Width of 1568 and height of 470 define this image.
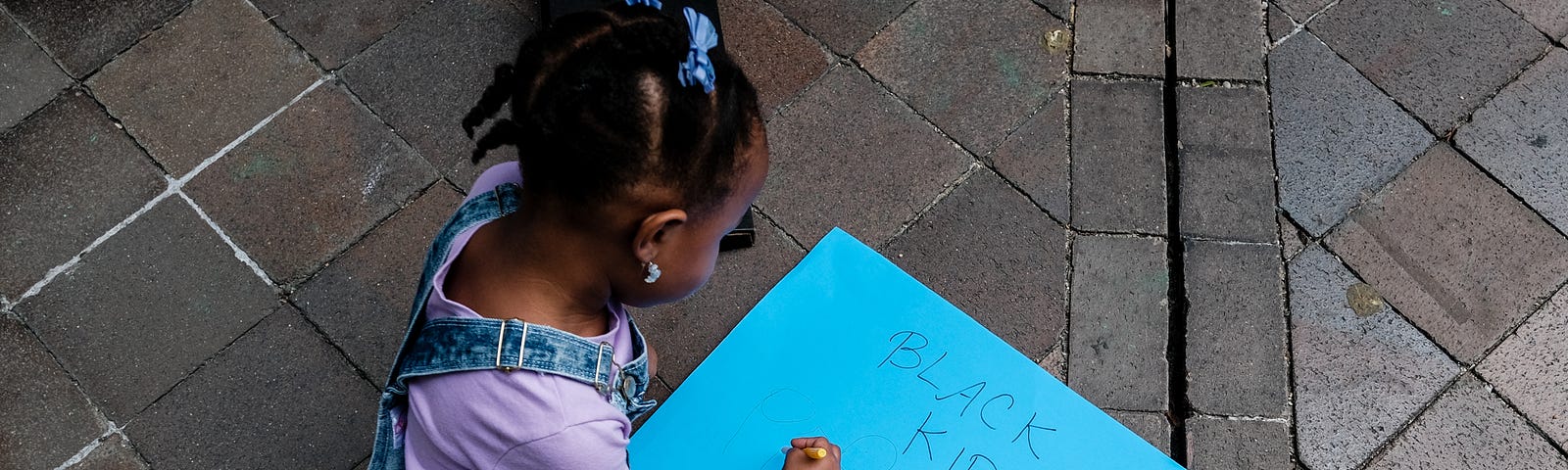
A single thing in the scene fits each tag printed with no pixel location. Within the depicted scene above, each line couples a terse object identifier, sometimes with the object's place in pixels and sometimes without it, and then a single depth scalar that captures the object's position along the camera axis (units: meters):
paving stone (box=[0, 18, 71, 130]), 1.74
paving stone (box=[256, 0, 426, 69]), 1.79
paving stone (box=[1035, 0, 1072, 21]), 1.84
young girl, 0.86
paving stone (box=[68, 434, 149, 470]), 1.52
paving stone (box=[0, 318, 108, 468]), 1.52
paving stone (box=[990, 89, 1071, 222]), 1.68
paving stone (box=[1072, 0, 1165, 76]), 1.78
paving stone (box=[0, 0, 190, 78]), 1.78
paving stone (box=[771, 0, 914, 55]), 1.82
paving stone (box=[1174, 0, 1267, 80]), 1.77
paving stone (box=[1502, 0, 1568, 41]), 1.81
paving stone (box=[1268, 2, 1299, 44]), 1.81
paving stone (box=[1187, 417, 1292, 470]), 1.51
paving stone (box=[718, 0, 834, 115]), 1.78
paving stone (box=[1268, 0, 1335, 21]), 1.83
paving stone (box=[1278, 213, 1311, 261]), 1.64
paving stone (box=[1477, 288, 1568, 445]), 1.54
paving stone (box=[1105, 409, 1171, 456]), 1.52
